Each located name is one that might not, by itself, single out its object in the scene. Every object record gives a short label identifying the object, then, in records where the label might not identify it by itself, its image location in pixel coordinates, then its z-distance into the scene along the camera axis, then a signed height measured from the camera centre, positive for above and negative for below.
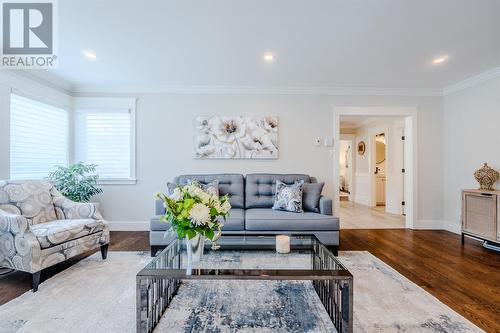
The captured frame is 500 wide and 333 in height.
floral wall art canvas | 4.26 +0.50
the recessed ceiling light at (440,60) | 3.15 +1.34
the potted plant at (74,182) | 3.69 -0.22
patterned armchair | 2.21 -0.59
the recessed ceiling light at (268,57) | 3.06 +1.34
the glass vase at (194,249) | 1.76 -0.57
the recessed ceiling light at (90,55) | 3.03 +1.35
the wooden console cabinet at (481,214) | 3.21 -0.62
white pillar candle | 2.15 -0.65
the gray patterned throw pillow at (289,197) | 3.39 -0.41
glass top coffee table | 1.49 -0.71
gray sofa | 3.06 -0.66
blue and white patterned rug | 1.69 -1.04
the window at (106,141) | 4.30 +0.44
